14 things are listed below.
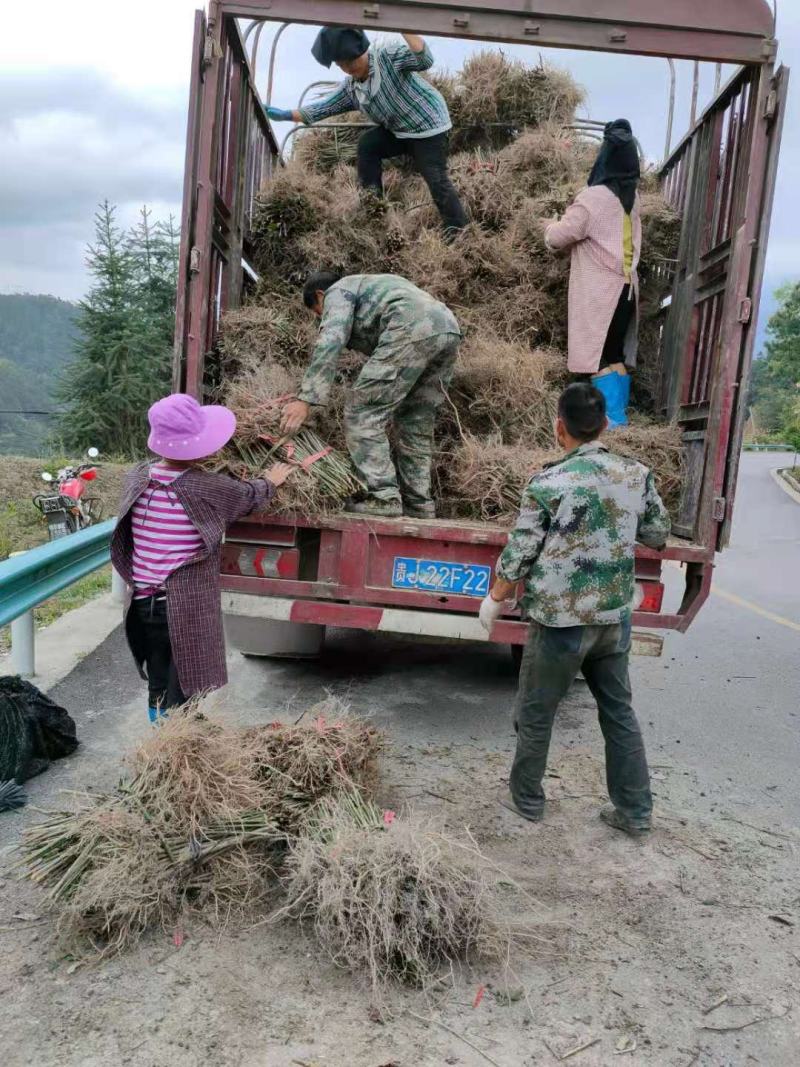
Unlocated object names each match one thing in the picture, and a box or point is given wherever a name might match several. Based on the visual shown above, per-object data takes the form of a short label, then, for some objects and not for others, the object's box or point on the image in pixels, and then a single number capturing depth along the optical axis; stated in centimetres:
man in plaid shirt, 548
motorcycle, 1129
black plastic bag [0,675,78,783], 365
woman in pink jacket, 507
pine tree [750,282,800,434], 4694
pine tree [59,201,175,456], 2141
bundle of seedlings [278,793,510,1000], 243
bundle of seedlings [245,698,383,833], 303
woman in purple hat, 347
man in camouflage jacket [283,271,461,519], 418
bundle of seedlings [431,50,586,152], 700
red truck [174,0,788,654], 404
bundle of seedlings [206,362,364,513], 396
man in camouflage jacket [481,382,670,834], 332
